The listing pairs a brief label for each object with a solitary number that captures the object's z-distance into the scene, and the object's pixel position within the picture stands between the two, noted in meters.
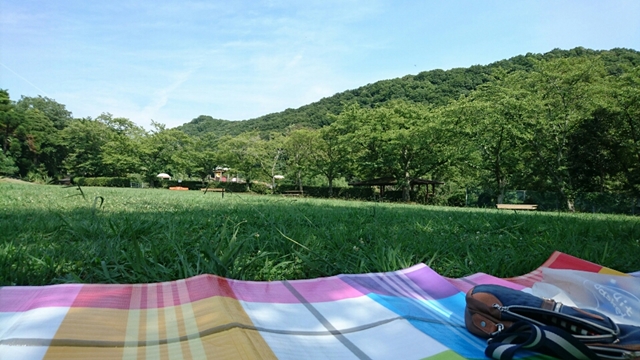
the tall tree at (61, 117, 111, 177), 31.98
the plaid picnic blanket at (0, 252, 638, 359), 0.89
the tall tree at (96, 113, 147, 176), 30.42
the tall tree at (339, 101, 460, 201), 19.86
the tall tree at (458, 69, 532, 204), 17.70
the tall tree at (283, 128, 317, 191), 24.78
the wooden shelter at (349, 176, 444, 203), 20.65
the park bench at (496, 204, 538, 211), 14.50
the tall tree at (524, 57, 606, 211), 17.62
